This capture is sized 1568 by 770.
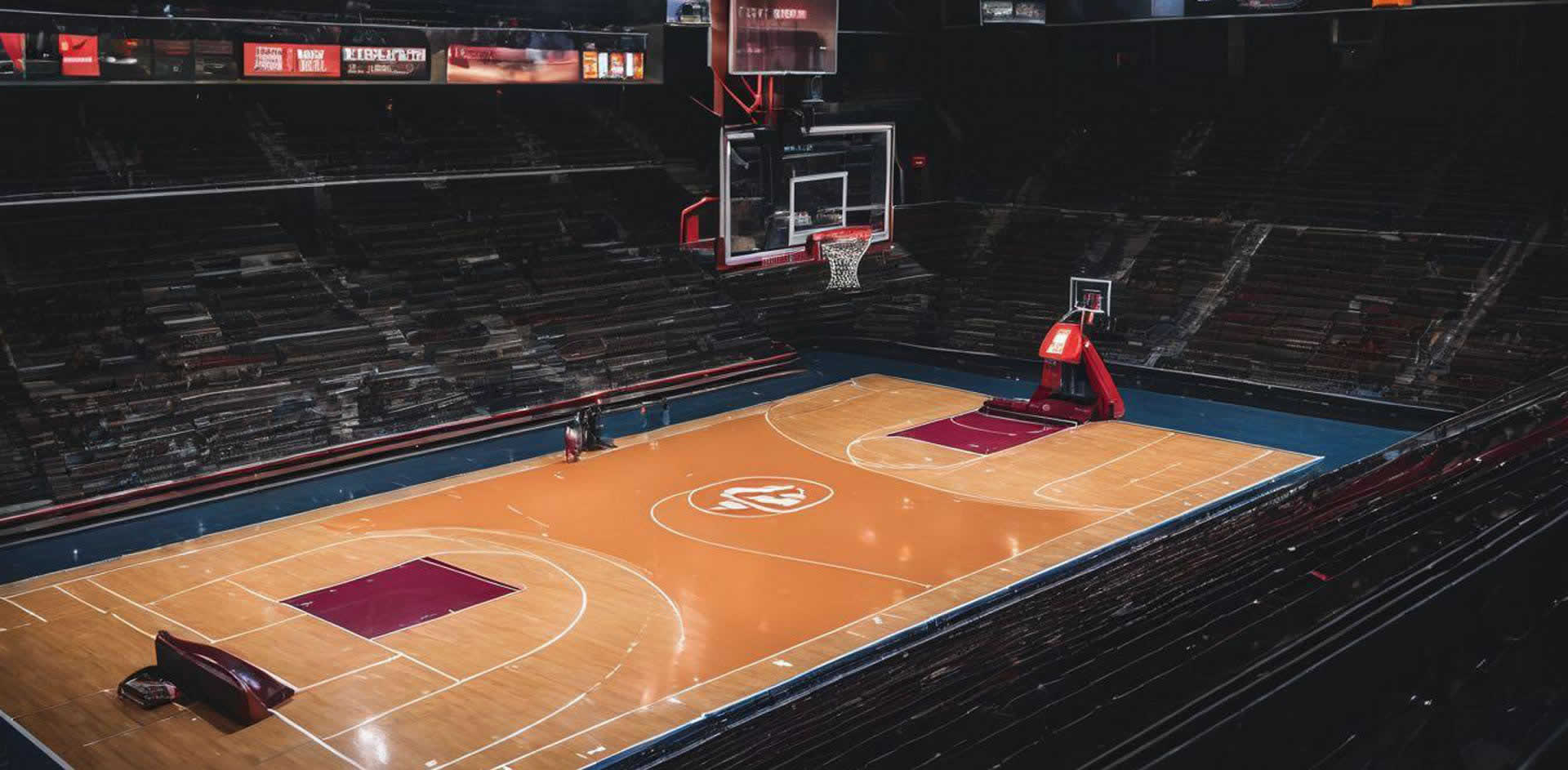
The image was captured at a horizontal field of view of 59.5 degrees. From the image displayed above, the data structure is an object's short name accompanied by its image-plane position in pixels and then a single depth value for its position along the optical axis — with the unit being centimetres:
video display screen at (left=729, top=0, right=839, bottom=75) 1703
